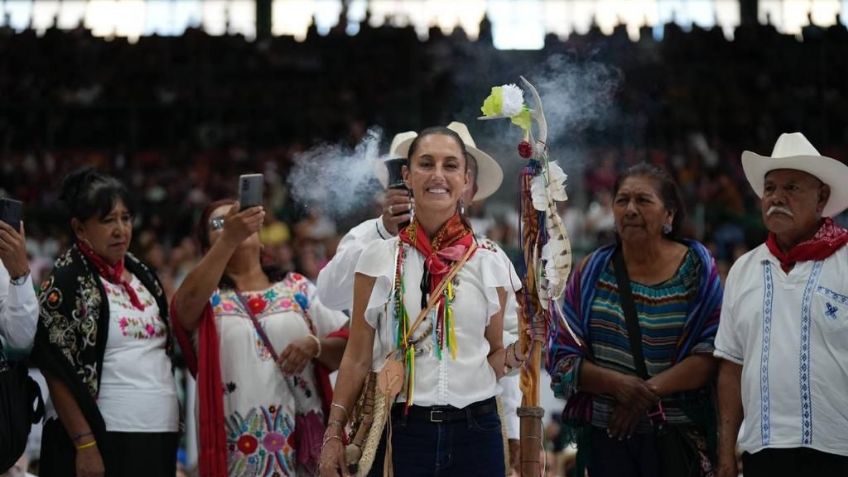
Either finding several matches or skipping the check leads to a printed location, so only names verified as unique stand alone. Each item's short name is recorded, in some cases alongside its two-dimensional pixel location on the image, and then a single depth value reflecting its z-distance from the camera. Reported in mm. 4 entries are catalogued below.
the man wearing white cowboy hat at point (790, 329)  7809
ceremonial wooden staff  7500
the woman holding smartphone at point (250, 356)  8914
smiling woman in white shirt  7312
